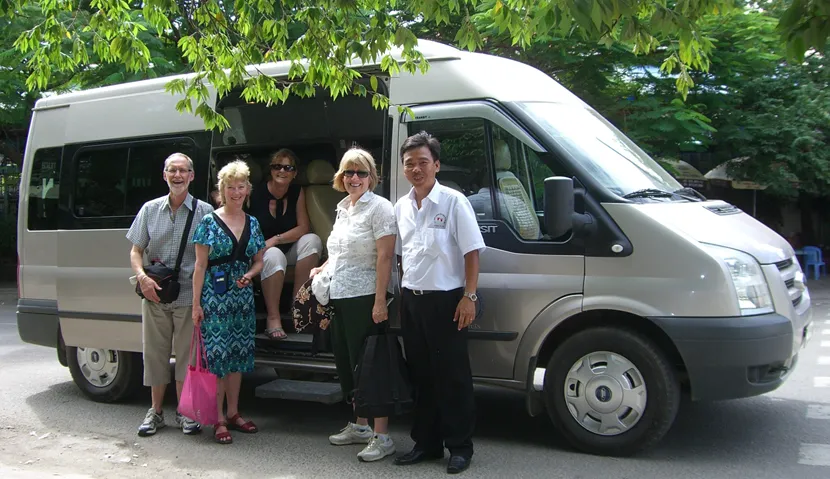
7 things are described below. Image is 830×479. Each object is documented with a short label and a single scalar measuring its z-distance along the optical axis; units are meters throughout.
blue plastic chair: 19.89
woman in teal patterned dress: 5.61
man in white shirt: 4.75
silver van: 4.73
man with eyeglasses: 5.86
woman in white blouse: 5.08
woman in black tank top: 6.74
